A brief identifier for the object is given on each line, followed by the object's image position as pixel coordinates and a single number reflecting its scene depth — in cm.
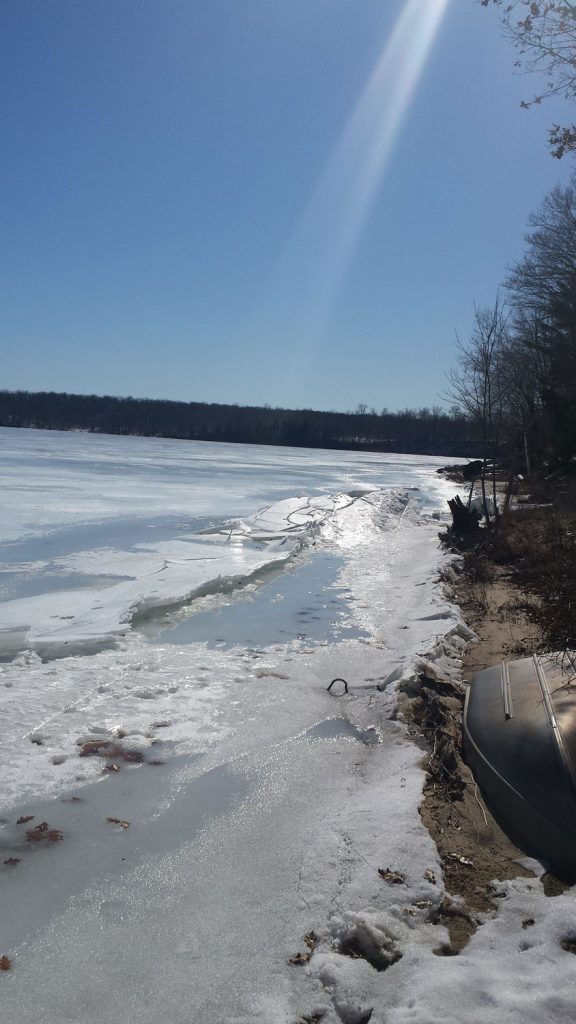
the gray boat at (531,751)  380
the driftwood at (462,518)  1638
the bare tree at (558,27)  427
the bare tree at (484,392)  1580
